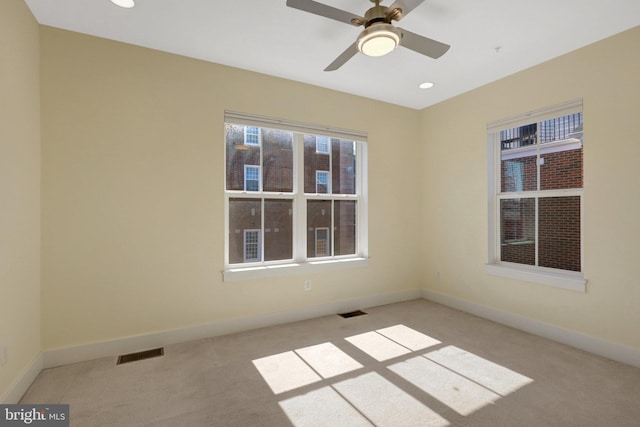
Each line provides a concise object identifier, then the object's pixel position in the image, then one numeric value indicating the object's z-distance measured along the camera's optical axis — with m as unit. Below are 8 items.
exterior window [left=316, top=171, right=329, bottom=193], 3.81
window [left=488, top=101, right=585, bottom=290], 2.95
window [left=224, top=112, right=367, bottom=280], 3.31
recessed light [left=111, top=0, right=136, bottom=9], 2.15
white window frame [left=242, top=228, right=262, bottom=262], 3.36
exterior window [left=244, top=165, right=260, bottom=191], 3.38
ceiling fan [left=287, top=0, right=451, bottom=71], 1.81
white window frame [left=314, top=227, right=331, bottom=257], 3.79
